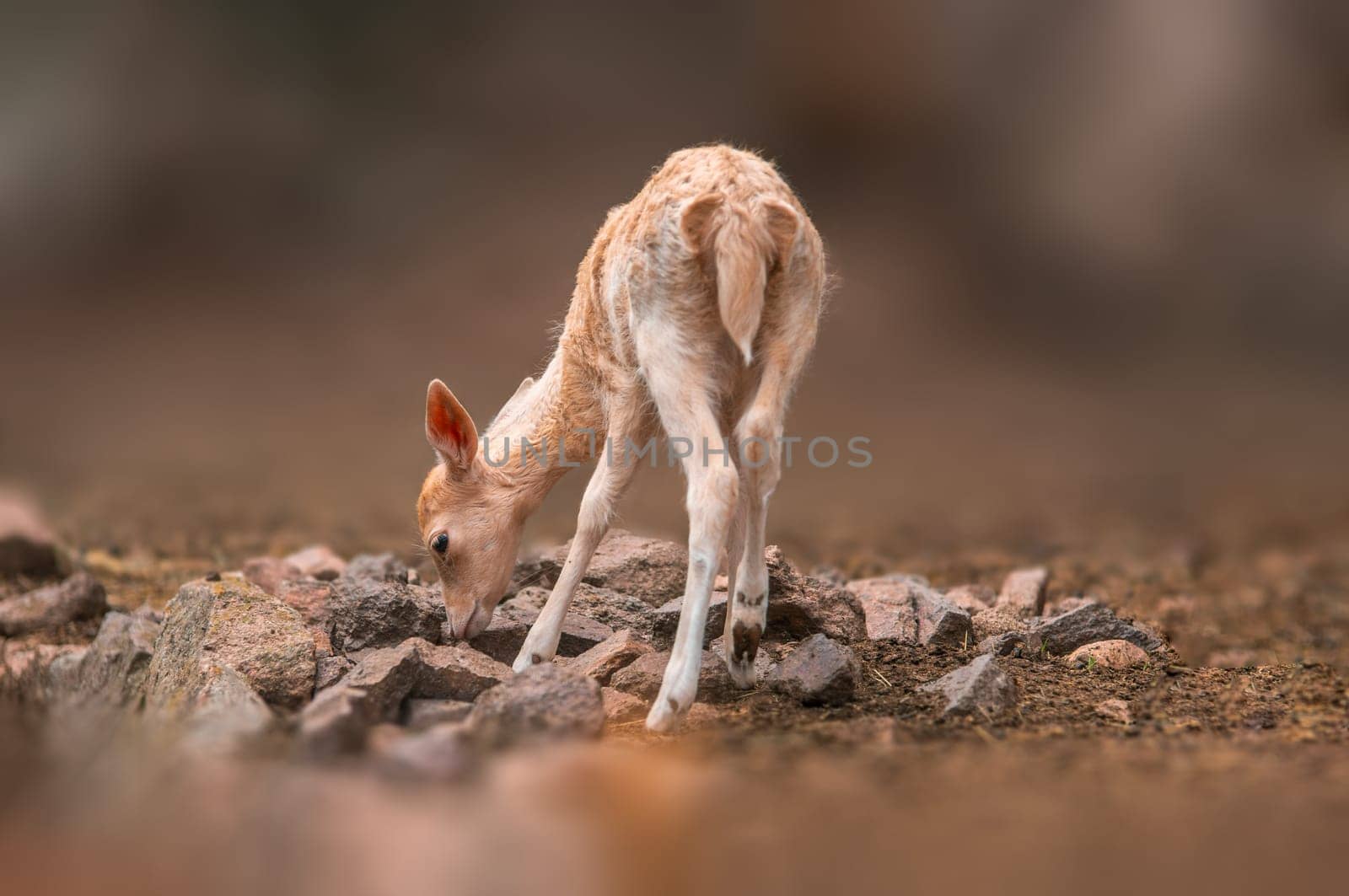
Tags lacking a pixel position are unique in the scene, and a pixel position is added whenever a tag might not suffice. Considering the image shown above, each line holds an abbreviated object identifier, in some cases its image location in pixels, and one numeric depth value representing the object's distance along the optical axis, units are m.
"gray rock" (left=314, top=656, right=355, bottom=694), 13.27
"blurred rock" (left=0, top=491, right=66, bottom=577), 22.52
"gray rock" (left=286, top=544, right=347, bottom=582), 21.06
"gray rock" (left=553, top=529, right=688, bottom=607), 17.50
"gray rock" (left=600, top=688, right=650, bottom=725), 12.47
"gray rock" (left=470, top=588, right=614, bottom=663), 15.45
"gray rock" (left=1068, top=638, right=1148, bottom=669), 15.12
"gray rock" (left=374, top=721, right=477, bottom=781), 8.98
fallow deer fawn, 12.15
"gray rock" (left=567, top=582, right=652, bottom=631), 16.44
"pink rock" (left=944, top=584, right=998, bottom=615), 18.41
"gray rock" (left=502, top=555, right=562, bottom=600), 18.27
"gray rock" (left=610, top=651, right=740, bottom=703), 13.24
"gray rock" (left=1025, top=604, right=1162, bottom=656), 15.65
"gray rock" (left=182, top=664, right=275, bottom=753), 10.30
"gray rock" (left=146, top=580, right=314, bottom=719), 13.08
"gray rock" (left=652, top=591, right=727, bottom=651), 15.45
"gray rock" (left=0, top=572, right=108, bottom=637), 19.14
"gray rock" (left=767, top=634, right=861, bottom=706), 12.82
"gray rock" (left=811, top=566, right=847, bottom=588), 20.50
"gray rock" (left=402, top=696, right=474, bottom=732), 11.93
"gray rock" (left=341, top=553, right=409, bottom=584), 18.92
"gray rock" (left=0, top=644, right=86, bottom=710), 13.63
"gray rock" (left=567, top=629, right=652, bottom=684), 13.75
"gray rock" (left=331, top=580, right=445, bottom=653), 14.75
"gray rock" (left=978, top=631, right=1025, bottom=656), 15.45
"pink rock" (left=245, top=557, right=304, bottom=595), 18.67
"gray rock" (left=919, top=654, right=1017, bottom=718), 12.37
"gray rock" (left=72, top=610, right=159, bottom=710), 14.41
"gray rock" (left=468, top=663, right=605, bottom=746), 11.03
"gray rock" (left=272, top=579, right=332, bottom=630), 15.96
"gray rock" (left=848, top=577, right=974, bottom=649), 15.97
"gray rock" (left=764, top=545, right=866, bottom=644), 15.53
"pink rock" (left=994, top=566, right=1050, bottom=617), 18.27
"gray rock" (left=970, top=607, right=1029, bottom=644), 16.59
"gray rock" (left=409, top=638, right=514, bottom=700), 12.55
